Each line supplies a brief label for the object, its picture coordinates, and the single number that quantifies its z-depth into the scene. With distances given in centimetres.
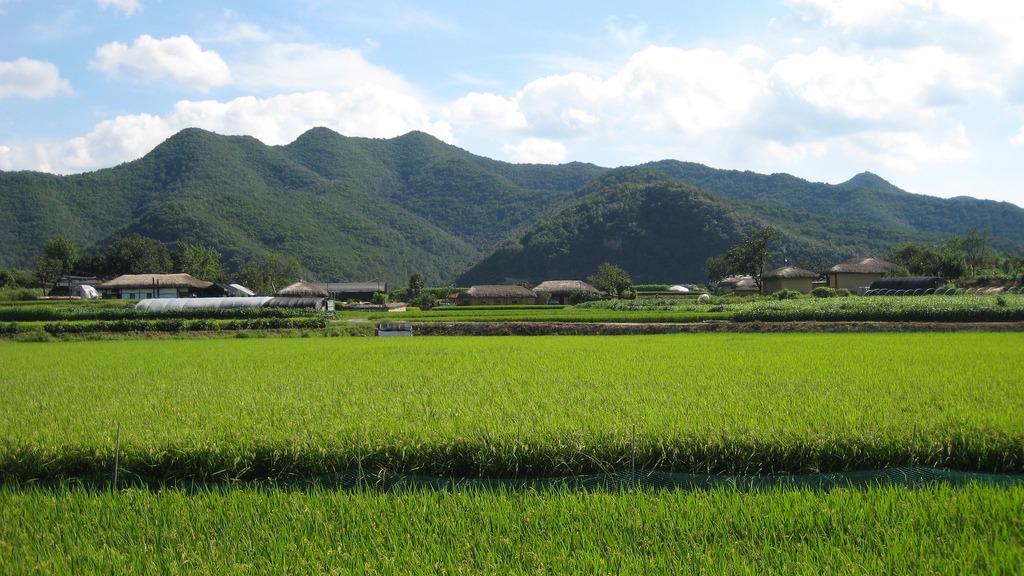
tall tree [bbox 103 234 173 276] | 7581
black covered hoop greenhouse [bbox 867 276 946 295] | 4469
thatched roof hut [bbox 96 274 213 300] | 6209
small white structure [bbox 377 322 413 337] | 2798
